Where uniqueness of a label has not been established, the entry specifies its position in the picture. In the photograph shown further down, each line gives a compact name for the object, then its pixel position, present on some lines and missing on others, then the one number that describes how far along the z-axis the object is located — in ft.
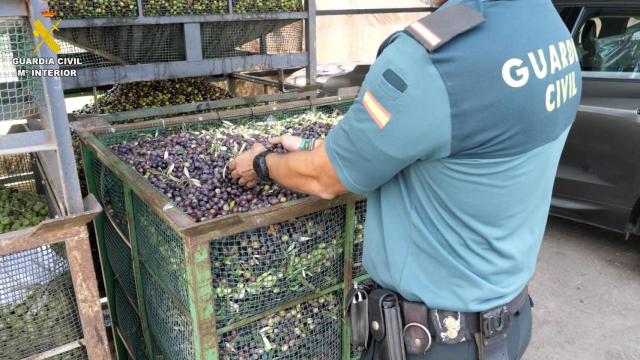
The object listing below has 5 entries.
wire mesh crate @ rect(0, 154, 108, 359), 6.61
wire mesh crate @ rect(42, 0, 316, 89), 11.39
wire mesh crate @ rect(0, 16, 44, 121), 6.07
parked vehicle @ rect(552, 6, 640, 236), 13.76
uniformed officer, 4.61
